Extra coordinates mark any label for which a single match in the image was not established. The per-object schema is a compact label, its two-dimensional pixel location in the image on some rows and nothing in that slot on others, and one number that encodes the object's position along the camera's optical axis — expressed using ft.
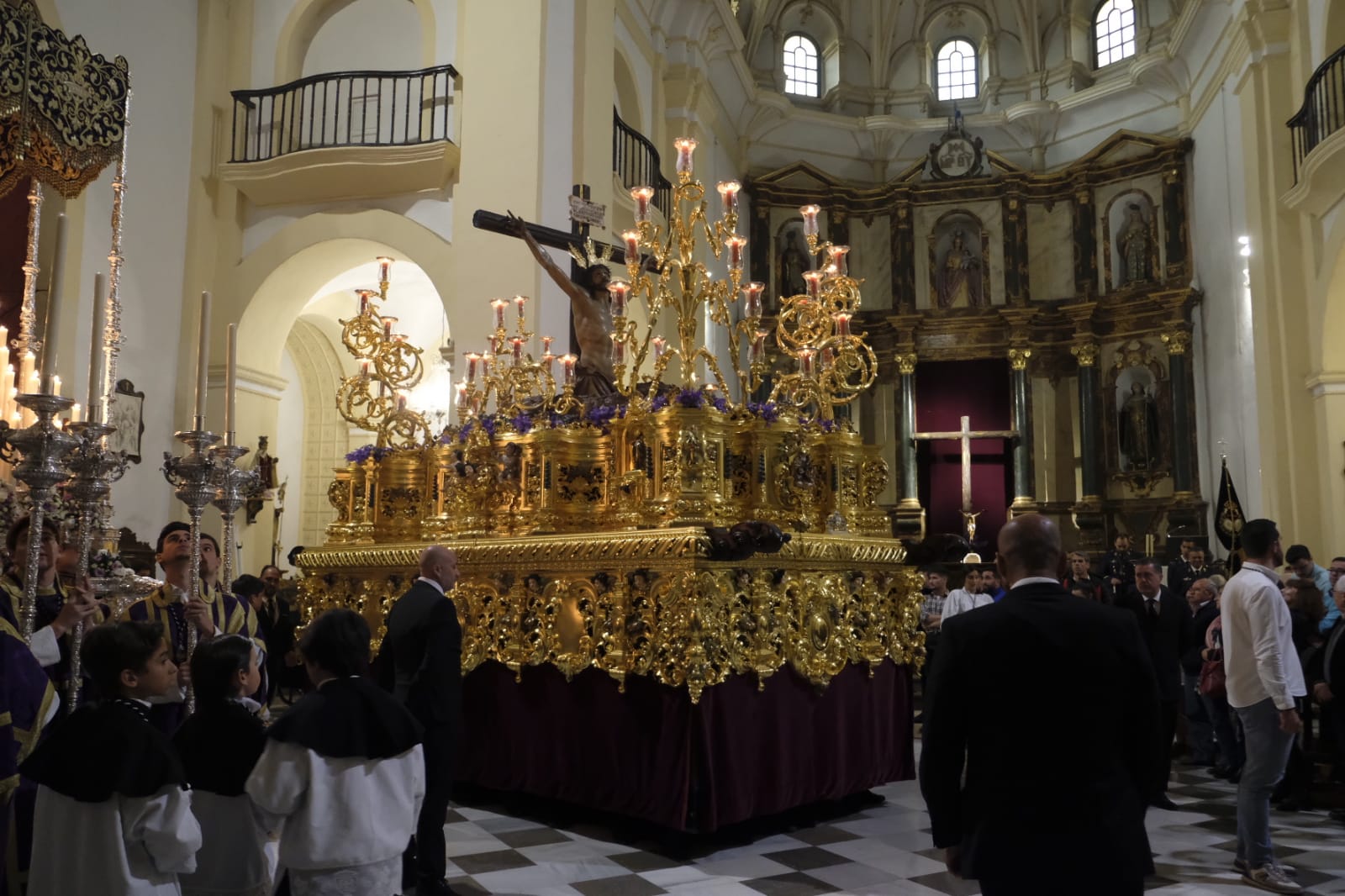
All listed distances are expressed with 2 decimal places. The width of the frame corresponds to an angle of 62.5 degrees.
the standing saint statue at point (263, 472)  38.27
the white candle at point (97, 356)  10.44
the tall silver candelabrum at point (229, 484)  12.02
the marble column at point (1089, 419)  57.11
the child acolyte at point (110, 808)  8.93
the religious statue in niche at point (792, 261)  63.00
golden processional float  17.87
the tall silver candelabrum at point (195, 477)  11.60
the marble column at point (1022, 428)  58.22
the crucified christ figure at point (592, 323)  21.95
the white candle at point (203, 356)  11.57
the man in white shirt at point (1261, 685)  15.39
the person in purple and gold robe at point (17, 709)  10.38
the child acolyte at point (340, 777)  9.58
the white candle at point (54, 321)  9.88
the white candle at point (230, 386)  12.57
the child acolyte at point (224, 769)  10.06
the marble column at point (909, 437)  59.26
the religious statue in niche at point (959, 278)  62.03
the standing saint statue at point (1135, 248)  57.77
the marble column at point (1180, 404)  53.88
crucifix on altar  54.70
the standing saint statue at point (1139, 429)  56.13
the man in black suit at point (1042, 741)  8.42
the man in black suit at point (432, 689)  14.62
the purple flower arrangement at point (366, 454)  24.31
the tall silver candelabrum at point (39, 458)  10.18
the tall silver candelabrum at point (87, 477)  10.62
